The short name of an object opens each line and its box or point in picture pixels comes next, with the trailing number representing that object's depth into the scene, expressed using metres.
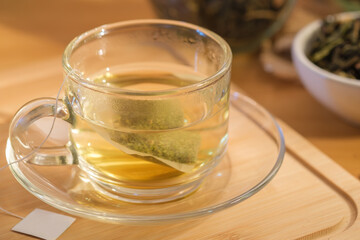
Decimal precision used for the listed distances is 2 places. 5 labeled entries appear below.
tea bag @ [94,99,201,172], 0.50
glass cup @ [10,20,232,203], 0.51
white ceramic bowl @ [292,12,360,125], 0.73
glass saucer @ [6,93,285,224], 0.51
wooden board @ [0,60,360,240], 0.52
